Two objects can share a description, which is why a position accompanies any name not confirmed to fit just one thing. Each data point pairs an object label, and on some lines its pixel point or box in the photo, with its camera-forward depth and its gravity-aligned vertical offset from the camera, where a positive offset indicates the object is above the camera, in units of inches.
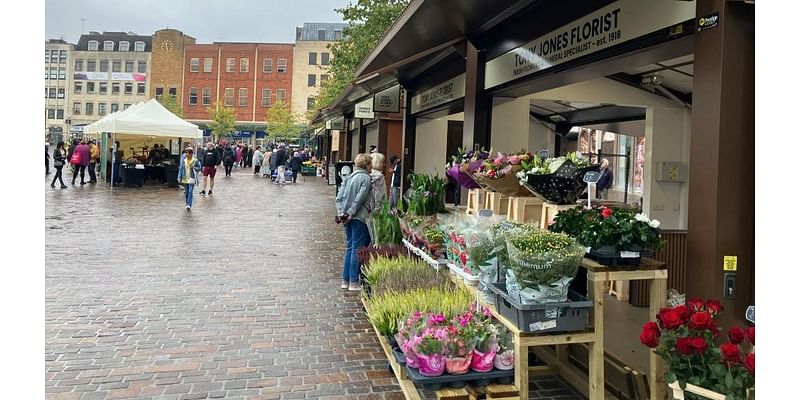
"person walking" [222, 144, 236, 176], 1248.8 +47.6
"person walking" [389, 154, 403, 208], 526.1 +12.1
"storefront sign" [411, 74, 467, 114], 383.2 +70.1
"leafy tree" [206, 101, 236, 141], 2204.7 +224.0
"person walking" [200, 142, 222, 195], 762.2 +21.7
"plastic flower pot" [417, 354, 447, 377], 132.6 -38.9
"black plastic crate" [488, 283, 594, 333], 128.5 -26.4
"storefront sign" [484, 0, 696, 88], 167.0 +55.8
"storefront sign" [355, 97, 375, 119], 700.0 +91.6
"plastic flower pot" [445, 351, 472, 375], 134.0 -39.3
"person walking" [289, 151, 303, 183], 1083.9 +37.3
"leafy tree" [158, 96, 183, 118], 2285.9 +289.5
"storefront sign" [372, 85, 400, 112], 582.9 +85.0
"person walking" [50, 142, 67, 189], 759.1 +19.1
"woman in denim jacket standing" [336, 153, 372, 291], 265.6 -11.4
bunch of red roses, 93.9 -25.3
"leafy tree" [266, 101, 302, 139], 2196.1 +224.2
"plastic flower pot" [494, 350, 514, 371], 138.9 -39.2
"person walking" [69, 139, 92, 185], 820.7 +26.1
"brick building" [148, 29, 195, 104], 2517.2 +489.7
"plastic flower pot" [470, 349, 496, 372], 137.3 -39.1
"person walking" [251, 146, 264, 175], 1341.0 +51.4
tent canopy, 764.6 +72.5
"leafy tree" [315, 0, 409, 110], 898.1 +245.9
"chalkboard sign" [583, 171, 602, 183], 166.4 +5.3
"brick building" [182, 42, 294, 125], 2465.6 +429.5
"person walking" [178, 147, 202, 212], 573.0 +6.6
